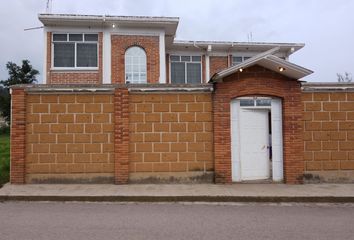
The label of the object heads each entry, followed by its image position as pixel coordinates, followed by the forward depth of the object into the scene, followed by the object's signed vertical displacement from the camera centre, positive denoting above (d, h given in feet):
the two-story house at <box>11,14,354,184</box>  38.34 +1.26
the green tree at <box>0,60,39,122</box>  160.97 +30.29
